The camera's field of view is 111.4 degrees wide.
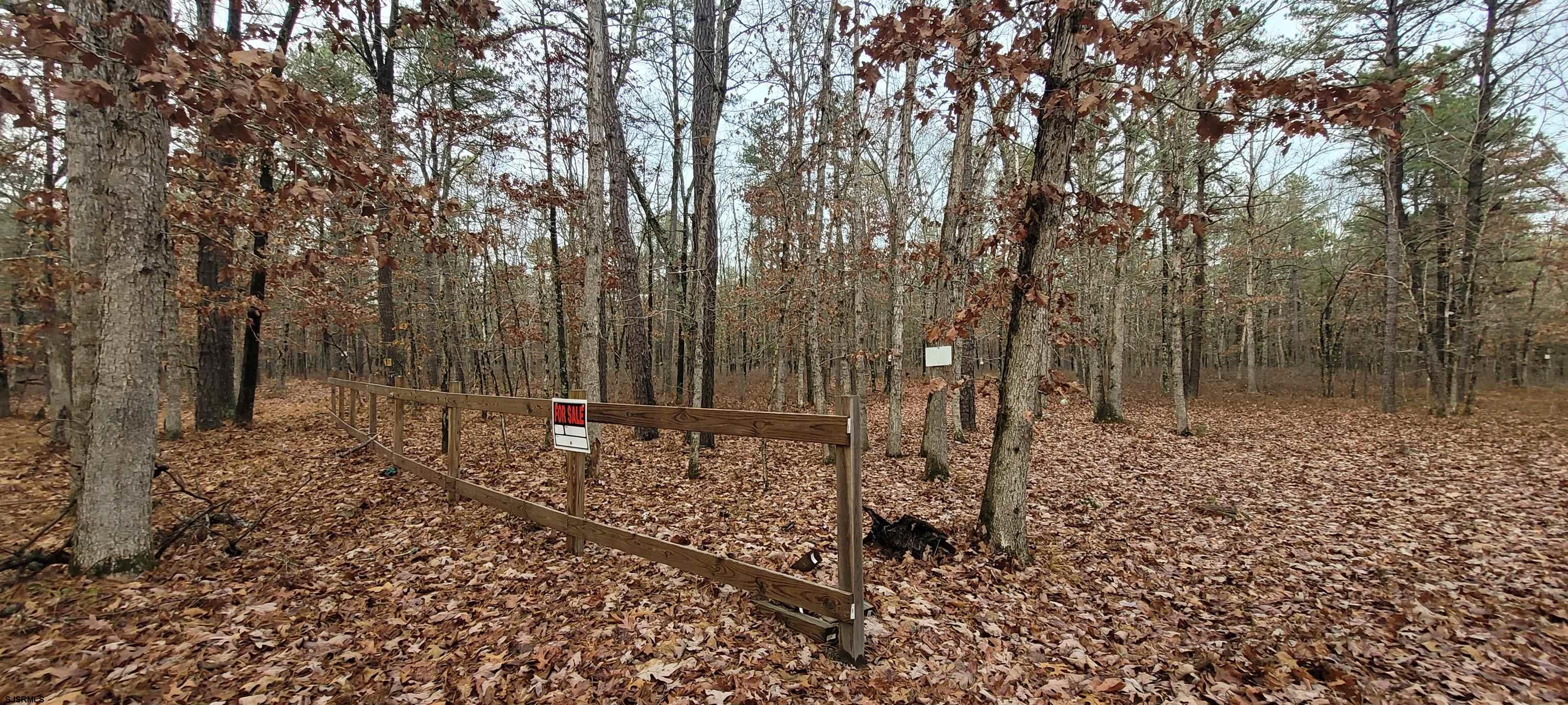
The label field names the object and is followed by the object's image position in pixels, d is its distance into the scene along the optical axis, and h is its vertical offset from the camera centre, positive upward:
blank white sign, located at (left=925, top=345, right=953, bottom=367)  6.37 -0.03
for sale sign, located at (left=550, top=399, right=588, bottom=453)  4.52 -0.59
